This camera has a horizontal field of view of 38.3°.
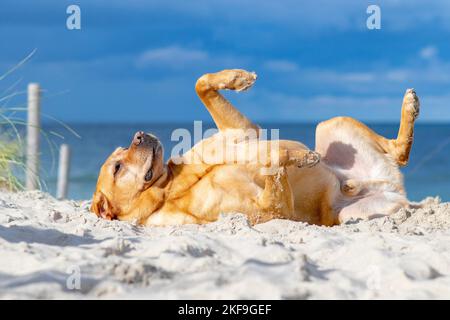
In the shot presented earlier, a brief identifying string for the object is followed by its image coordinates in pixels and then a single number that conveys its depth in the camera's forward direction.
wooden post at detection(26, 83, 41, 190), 9.47
